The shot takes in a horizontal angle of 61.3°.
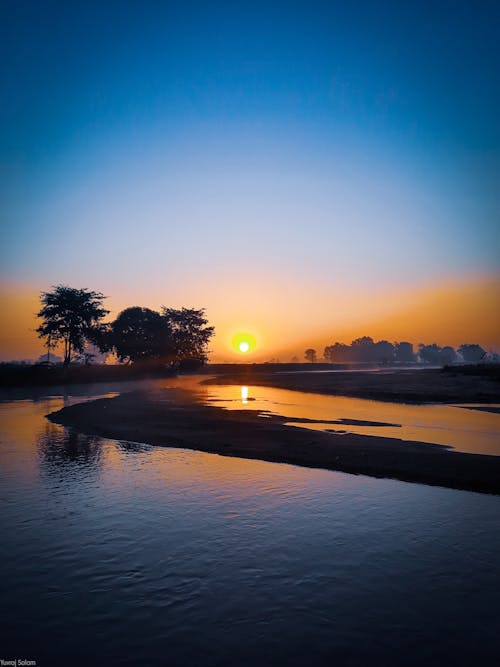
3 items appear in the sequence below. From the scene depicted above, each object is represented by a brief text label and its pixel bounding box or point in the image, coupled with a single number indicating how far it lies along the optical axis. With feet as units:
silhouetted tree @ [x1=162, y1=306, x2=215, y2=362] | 408.26
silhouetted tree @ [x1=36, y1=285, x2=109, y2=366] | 275.18
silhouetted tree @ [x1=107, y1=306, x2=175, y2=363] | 346.74
